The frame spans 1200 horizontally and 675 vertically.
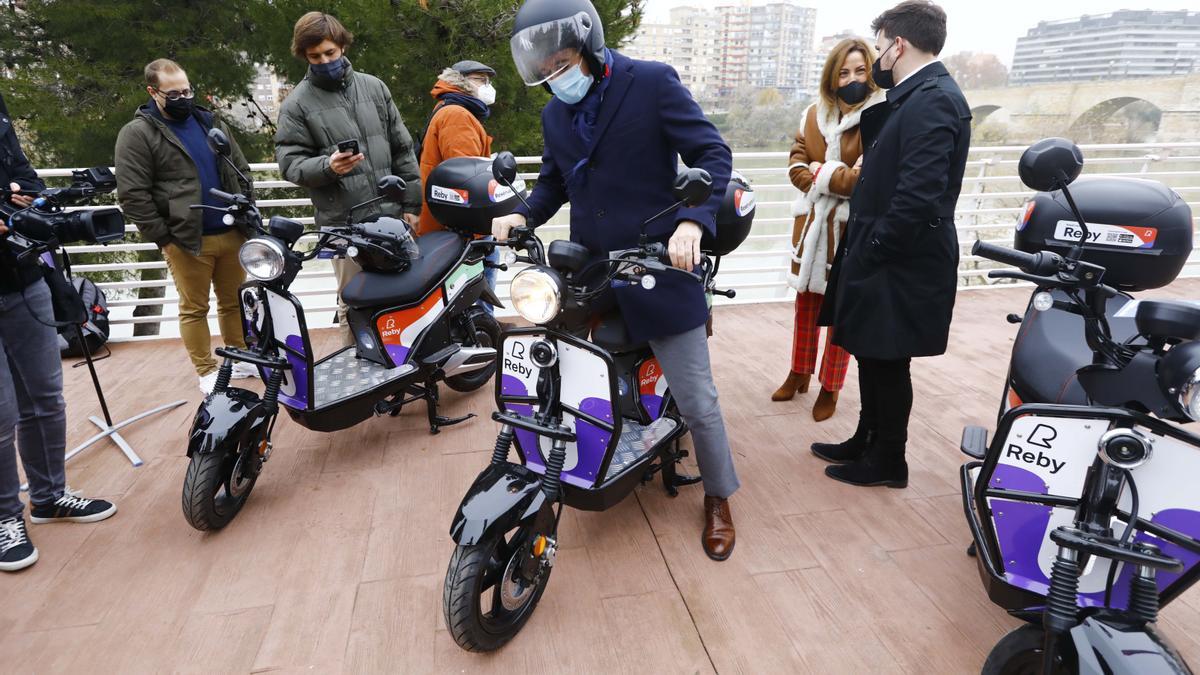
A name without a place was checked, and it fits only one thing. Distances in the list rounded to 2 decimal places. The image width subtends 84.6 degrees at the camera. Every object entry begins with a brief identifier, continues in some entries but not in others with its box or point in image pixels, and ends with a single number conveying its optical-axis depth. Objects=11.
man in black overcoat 2.10
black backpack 3.76
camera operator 2.15
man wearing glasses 3.01
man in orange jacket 3.38
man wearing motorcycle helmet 1.74
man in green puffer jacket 3.02
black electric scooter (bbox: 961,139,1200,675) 1.28
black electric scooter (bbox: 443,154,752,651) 1.67
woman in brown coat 2.73
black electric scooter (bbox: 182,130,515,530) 2.30
